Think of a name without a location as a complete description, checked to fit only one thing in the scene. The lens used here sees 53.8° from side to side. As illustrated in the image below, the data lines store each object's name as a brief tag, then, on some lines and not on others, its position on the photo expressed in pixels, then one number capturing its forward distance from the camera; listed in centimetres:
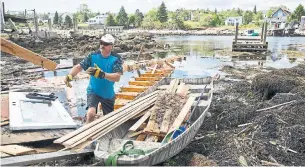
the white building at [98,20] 12762
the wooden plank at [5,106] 613
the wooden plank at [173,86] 858
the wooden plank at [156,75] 1187
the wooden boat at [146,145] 441
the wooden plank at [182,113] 582
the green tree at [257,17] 12675
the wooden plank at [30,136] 512
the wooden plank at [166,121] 576
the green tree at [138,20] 11900
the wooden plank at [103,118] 480
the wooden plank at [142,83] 1022
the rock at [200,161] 566
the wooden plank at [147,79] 1099
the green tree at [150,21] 11200
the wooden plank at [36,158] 437
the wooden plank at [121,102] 808
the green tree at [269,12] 12046
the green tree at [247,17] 12469
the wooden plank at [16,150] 465
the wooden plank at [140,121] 584
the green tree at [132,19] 11619
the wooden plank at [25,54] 591
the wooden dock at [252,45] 3053
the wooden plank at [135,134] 596
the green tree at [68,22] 10586
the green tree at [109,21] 10980
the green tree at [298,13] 9725
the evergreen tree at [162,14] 11488
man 564
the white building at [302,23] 8555
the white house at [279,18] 9538
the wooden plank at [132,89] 942
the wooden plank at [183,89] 833
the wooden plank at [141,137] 579
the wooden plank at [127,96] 875
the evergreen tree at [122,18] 11356
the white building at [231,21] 11848
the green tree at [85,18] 15192
